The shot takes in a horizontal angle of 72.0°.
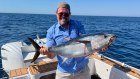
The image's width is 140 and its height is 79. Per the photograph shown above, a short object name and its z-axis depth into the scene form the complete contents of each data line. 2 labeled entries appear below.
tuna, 1.51
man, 1.65
